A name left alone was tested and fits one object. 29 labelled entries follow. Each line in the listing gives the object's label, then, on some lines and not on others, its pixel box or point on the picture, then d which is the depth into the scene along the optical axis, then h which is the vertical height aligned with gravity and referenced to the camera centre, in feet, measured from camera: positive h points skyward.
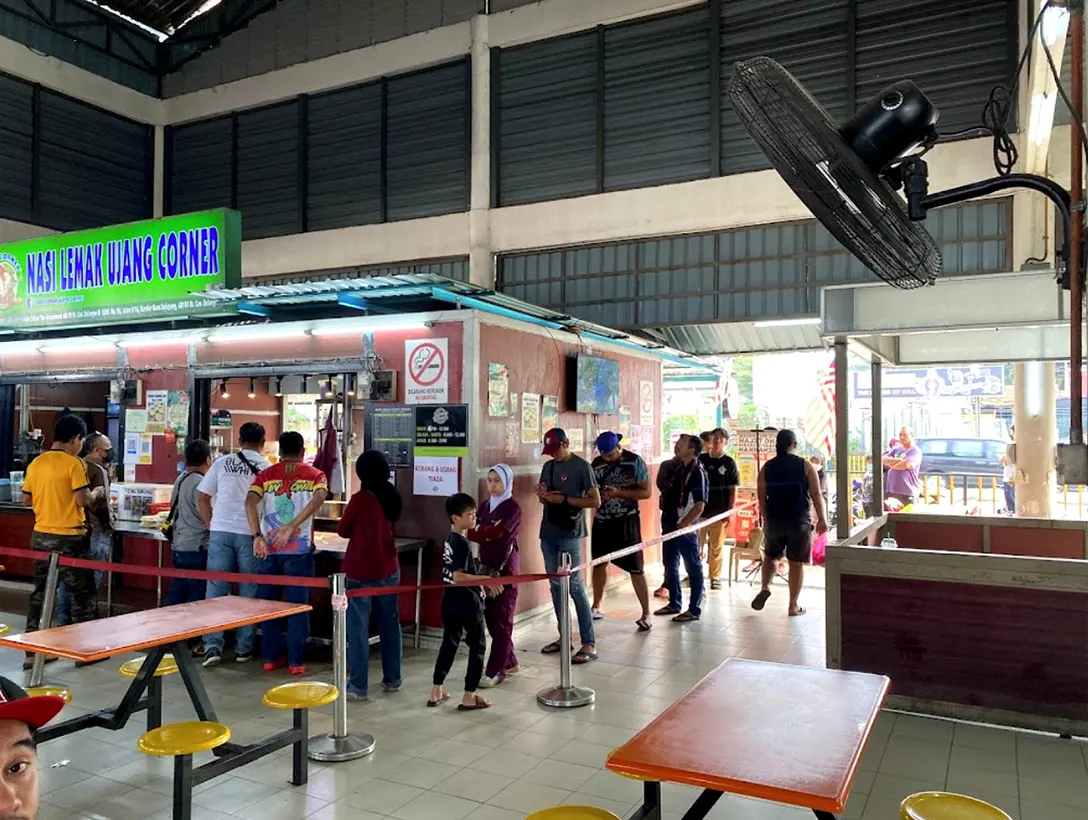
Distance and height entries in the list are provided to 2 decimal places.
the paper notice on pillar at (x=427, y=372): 21.50 +1.41
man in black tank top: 23.20 -2.05
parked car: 66.39 -2.21
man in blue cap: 22.72 -2.23
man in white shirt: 19.51 -2.16
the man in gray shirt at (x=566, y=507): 20.08 -2.00
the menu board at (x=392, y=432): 21.99 -0.20
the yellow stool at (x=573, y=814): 8.12 -3.87
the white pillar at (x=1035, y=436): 35.01 -0.26
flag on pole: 41.91 +0.48
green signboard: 24.94 +4.95
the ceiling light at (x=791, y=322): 33.01 +4.44
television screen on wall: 26.58 +1.37
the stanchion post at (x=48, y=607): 17.81 -4.09
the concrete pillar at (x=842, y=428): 17.24 +0.01
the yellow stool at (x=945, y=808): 7.89 -3.72
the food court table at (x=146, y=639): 11.64 -3.18
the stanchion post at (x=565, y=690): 16.74 -5.51
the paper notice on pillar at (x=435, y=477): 21.24 -1.35
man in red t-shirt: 18.49 -2.04
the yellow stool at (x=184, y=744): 10.48 -4.14
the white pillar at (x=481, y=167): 38.17 +12.12
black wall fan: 7.02 +2.50
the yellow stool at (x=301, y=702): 12.41 -4.21
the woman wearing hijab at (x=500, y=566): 17.37 -3.05
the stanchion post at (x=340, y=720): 13.98 -5.17
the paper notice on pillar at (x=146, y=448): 26.78 -0.83
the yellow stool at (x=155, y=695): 14.33 -4.81
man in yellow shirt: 19.88 -2.07
